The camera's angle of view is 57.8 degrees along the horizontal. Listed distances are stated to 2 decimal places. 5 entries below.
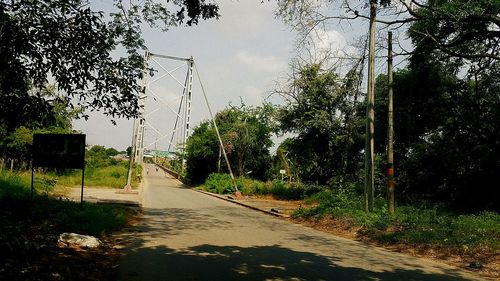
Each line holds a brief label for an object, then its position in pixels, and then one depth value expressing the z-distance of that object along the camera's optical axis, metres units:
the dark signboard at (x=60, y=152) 14.15
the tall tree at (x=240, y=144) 46.94
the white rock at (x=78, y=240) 9.30
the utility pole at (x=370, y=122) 16.64
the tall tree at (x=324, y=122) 30.38
